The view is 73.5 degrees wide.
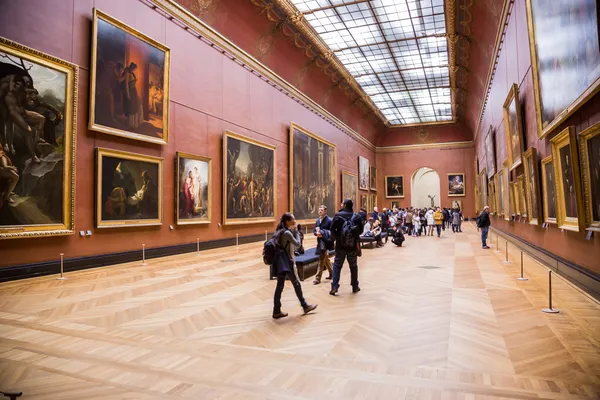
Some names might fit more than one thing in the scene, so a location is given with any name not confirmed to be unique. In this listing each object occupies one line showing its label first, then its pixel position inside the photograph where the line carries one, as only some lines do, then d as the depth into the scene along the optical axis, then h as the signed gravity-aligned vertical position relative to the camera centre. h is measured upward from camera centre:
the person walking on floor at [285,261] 5.32 -0.58
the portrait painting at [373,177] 34.81 +3.39
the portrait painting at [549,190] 7.27 +0.40
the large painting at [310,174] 20.06 +2.39
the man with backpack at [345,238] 6.70 -0.36
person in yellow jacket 20.56 -0.32
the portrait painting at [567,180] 5.67 +0.47
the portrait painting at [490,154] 16.97 +2.64
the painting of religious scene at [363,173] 31.48 +3.42
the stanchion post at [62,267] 8.26 -0.95
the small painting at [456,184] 35.06 +2.56
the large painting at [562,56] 4.92 +2.25
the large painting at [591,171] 5.02 +0.51
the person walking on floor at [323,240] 7.72 -0.46
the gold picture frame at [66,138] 8.24 +1.87
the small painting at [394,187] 37.00 +2.62
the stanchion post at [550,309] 5.30 -1.32
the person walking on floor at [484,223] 13.94 -0.37
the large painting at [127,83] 9.72 +3.67
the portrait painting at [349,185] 27.43 +2.19
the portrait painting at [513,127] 10.09 +2.29
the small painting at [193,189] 12.41 +0.99
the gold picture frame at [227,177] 14.42 +1.72
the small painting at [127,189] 9.77 +0.84
